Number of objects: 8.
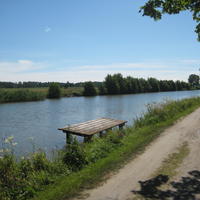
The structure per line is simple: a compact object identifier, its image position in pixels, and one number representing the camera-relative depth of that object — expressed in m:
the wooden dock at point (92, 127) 10.19
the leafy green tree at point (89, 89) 72.62
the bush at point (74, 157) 5.57
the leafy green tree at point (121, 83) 76.62
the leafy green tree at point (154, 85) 87.94
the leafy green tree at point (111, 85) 74.88
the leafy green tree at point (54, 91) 64.62
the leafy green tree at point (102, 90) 74.99
